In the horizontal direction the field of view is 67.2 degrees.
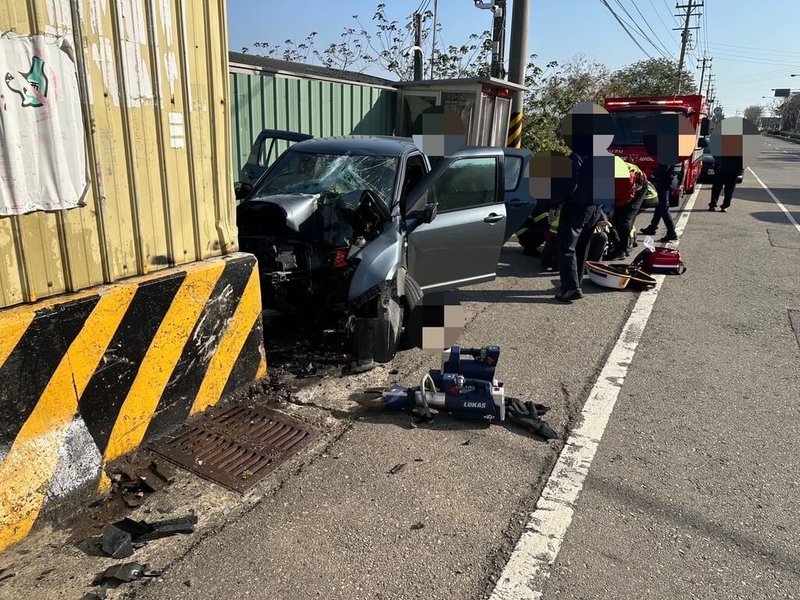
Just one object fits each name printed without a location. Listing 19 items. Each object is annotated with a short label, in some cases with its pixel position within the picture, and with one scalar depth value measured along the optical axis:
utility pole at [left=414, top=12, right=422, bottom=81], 13.03
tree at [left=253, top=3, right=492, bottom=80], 16.22
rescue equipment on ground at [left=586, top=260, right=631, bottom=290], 7.46
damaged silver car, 4.71
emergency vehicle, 14.00
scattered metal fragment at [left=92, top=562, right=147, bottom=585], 2.54
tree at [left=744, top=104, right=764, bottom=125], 160.60
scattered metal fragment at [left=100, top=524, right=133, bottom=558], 2.70
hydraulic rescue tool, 3.97
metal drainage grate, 3.40
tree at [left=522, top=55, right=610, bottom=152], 15.85
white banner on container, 2.63
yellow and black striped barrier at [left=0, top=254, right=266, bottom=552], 2.78
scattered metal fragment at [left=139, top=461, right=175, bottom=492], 3.23
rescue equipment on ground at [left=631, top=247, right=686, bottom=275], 8.19
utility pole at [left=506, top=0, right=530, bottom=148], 10.91
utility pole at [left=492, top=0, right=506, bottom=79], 11.63
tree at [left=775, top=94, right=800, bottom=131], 114.56
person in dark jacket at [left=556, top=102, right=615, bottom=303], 6.70
